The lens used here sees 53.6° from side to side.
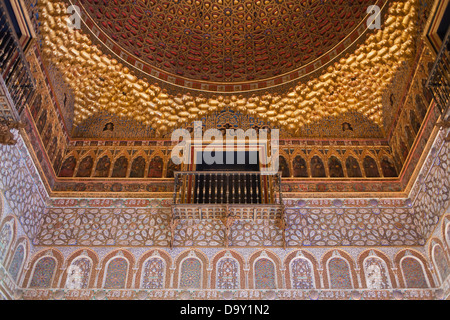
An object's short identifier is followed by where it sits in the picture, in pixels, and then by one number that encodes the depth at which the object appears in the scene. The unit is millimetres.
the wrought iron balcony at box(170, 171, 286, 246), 7828
